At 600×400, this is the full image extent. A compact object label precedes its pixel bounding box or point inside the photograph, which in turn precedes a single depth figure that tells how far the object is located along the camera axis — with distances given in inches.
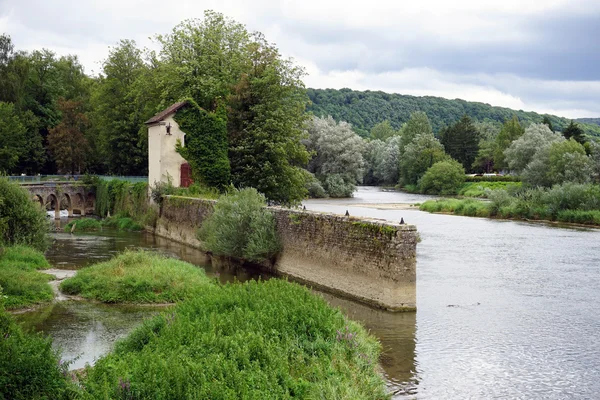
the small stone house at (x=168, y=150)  1456.7
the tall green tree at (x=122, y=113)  1985.7
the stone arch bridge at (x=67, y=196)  1937.7
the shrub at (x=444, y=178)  3097.9
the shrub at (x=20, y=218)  924.6
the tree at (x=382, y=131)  5605.3
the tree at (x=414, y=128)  4033.0
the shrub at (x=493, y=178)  3005.2
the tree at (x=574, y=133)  2758.4
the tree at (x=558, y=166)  2041.1
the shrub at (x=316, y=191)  2674.7
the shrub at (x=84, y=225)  1577.3
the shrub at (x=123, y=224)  1601.9
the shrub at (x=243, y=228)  969.5
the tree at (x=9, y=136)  2149.4
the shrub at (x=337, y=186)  2738.7
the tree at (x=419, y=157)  3467.0
